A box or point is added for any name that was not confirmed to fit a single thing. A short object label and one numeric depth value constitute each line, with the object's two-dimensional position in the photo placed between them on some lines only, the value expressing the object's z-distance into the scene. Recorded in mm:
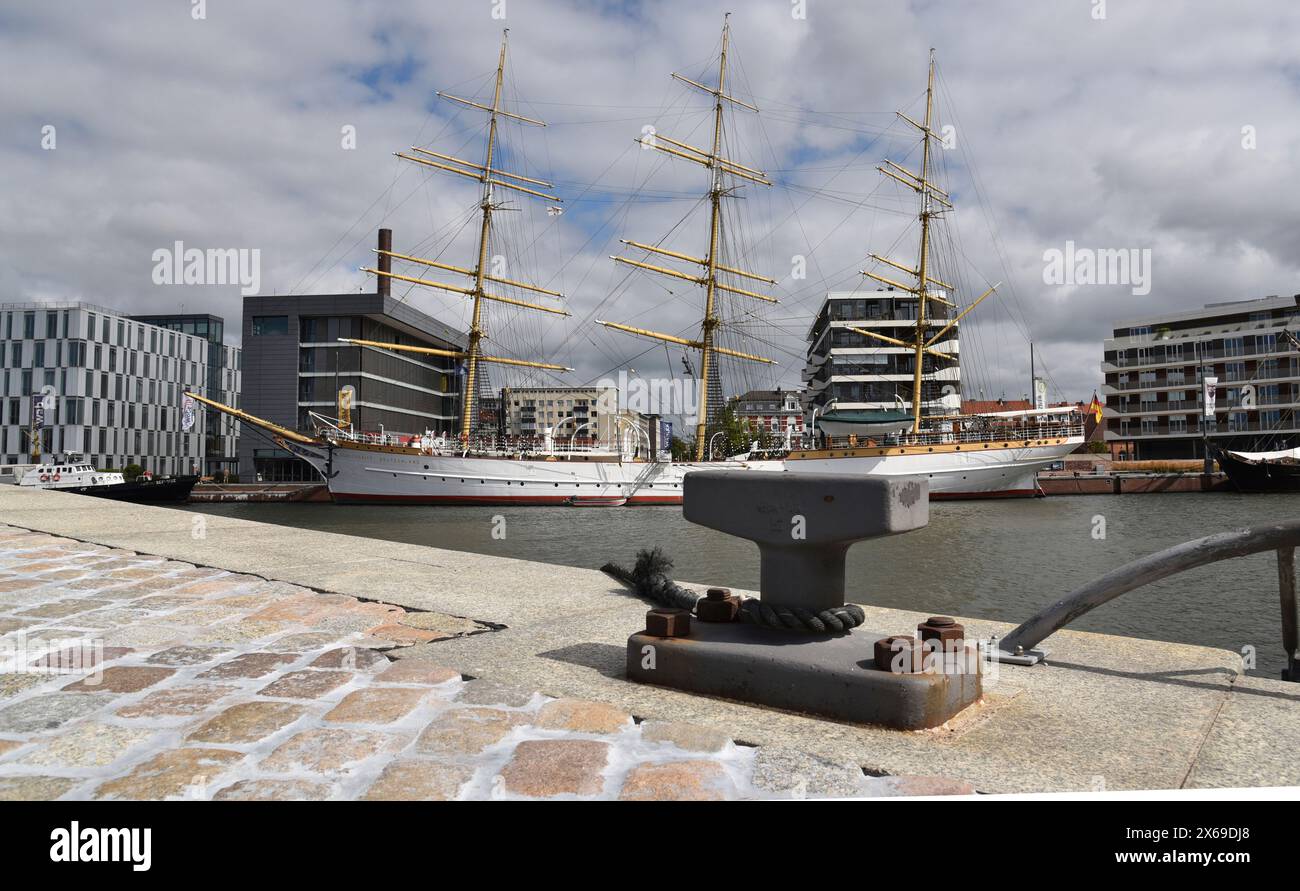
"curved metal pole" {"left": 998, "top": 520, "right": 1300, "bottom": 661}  3396
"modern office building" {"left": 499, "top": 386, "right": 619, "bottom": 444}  143375
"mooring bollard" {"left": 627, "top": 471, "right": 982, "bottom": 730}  2996
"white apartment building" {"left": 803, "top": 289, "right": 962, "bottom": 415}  70562
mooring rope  3400
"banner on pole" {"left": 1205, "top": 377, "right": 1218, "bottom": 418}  55781
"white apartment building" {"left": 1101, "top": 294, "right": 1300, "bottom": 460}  65625
